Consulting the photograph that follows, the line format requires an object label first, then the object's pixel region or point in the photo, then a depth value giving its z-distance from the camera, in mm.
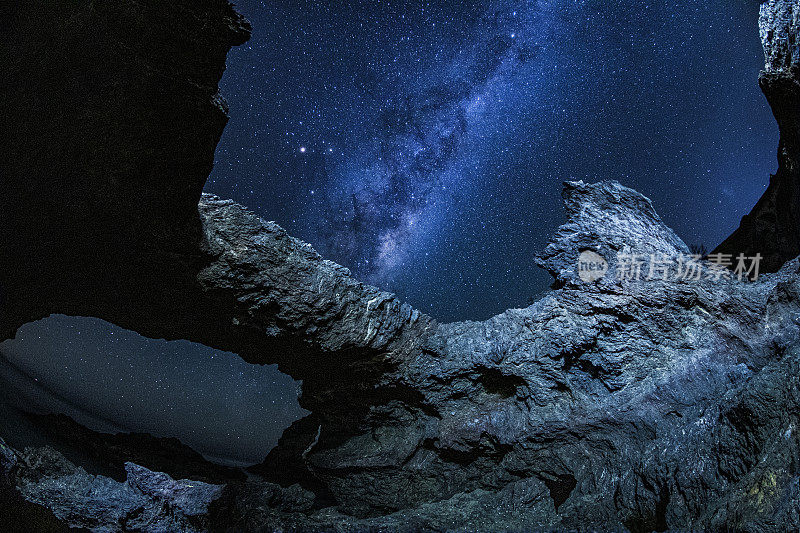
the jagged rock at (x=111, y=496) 4711
